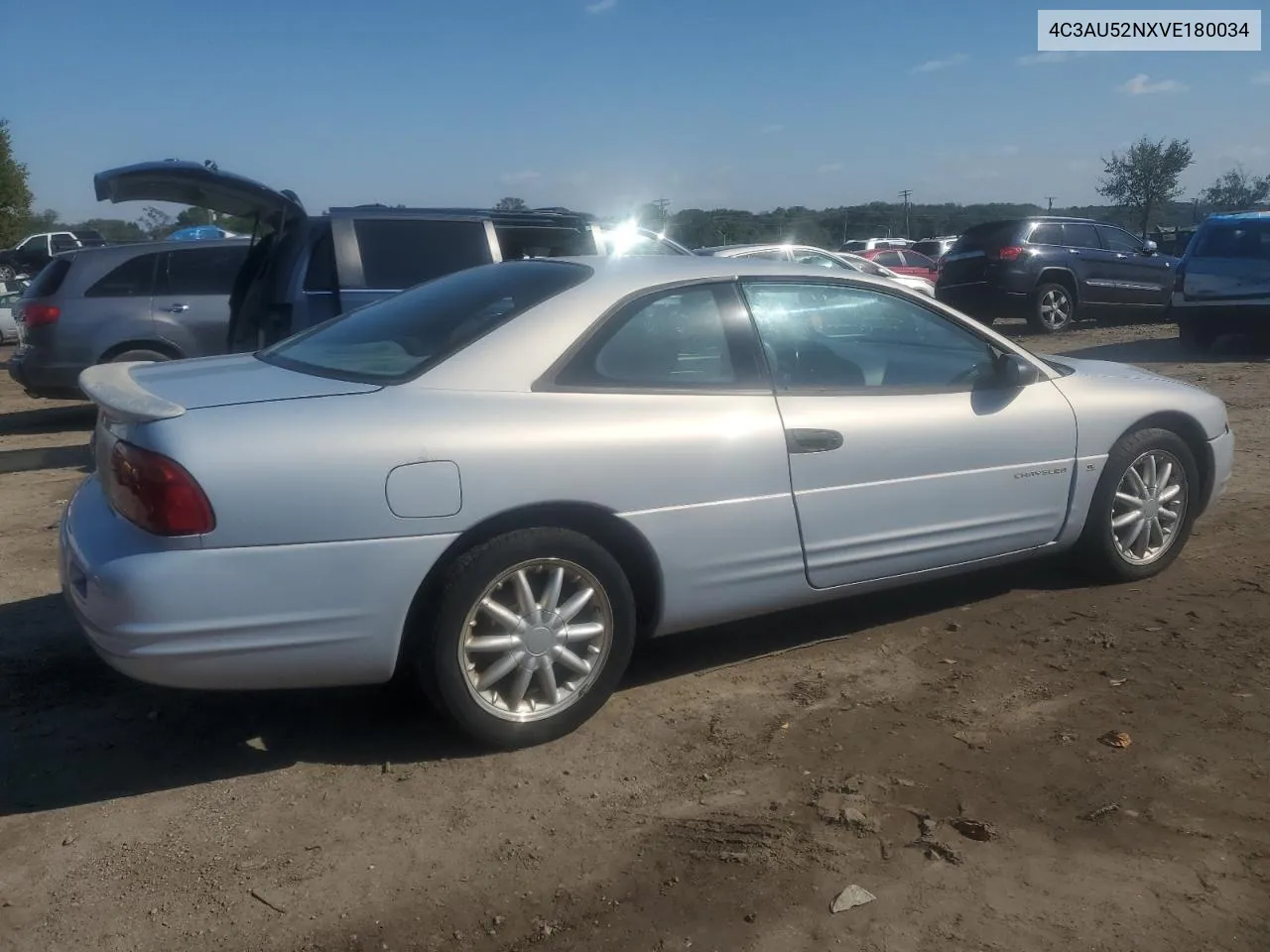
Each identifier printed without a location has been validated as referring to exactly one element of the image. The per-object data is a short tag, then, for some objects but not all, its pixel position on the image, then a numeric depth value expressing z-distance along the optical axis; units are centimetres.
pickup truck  2969
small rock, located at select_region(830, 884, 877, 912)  288
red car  2516
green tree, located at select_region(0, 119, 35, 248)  4262
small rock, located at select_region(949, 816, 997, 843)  319
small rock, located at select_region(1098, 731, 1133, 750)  372
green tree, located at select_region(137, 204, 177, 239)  3239
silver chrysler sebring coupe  326
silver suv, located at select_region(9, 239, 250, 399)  989
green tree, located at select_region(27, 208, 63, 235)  4809
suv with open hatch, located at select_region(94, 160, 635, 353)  711
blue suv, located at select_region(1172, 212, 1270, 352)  1309
